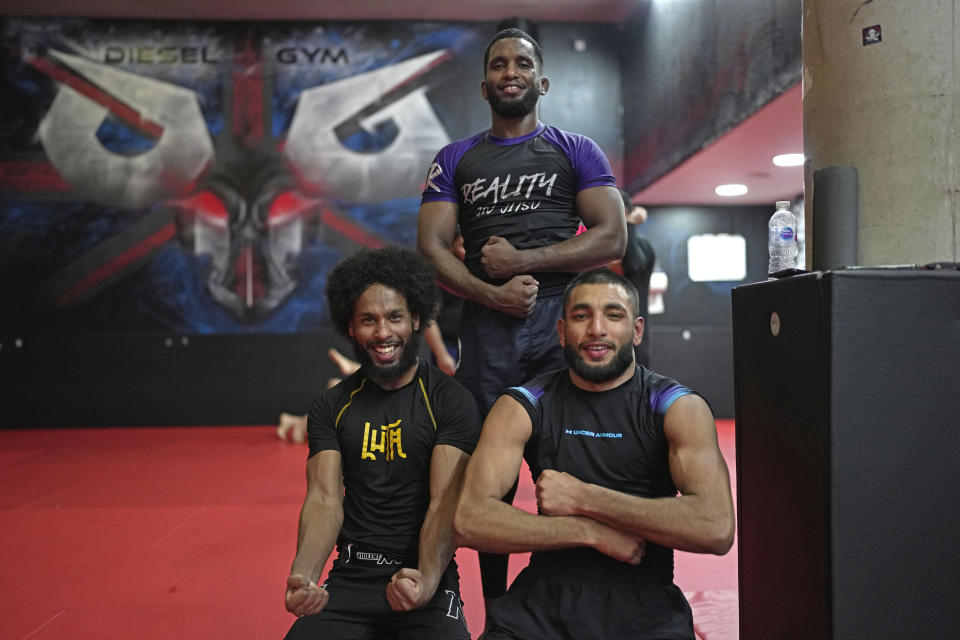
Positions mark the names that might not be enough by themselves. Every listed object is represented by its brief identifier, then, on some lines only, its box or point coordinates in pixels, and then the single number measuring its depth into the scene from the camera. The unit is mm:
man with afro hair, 1923
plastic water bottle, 2205
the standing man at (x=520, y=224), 2291
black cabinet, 1435
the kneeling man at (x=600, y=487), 1704
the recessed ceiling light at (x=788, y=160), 5746
